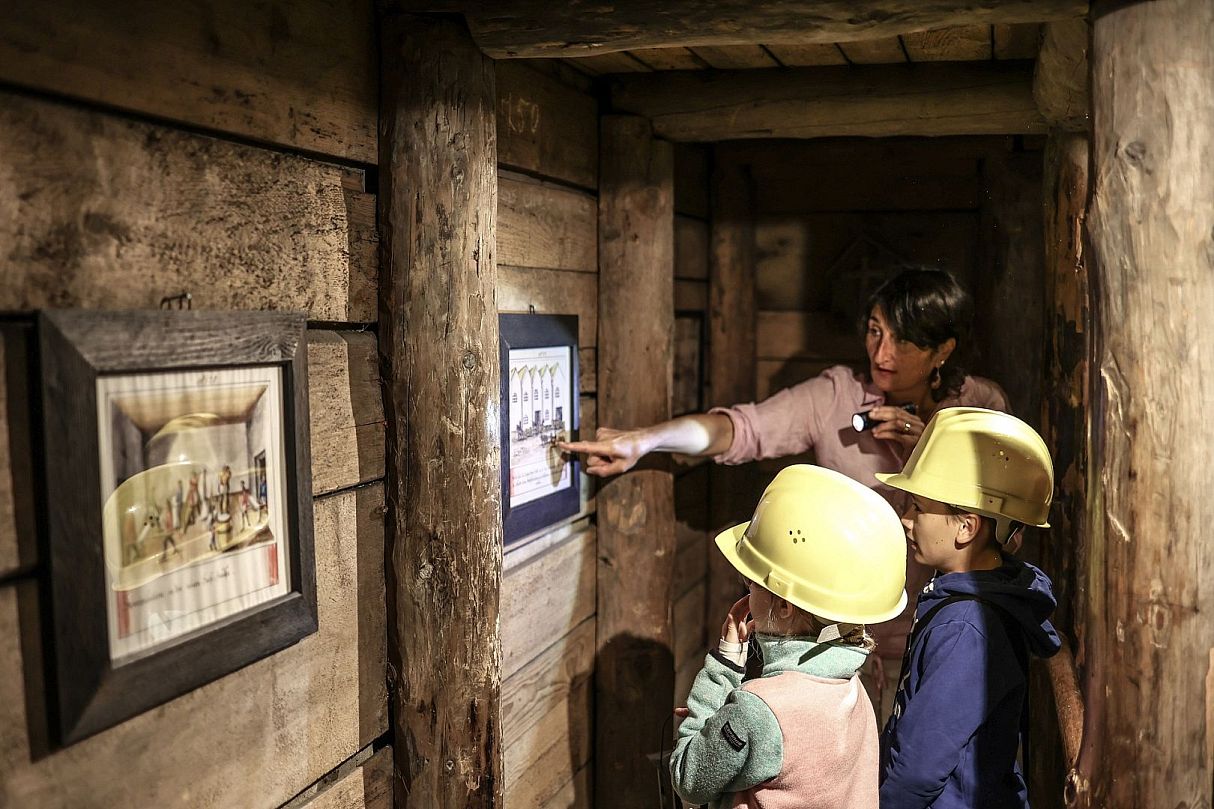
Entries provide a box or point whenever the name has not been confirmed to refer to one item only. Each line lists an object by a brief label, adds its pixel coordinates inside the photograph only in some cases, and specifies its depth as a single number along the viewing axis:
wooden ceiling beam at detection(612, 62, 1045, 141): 2.90
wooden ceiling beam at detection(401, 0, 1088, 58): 1.92
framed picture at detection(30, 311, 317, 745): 1.29
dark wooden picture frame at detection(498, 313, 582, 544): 2.48
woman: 2.98
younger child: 1.70
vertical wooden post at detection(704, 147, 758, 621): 3.98
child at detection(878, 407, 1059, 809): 1.94
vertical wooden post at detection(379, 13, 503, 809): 1.93
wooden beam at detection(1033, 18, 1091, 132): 2.16
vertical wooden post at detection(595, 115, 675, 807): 3.05
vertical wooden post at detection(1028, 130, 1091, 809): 2.94
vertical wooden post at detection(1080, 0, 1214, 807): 1.69
